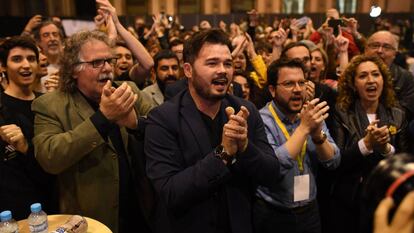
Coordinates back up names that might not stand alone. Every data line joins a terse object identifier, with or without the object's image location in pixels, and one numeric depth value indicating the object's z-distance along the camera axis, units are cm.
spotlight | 305
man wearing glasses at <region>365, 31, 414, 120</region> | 316
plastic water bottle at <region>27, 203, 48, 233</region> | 153
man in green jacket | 169
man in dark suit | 149
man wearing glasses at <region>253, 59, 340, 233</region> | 199
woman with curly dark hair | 237
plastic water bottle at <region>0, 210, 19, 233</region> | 151
